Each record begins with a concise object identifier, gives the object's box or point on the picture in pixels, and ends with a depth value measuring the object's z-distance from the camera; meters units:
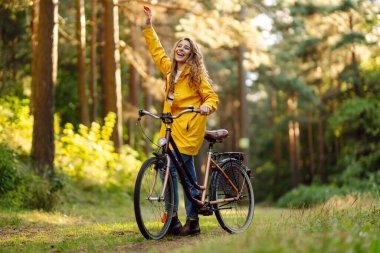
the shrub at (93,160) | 13.75
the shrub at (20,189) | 10.03
